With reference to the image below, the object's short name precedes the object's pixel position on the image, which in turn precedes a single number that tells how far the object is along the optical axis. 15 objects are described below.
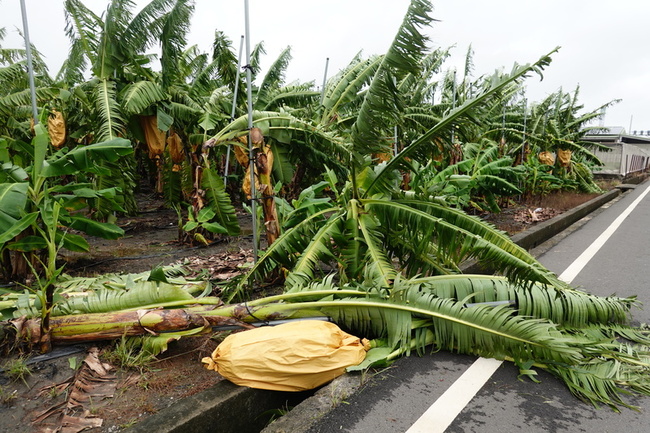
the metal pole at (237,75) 5.13
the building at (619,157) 19.31
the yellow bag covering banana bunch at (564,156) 11.29
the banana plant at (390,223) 2.74
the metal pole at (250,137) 3.50
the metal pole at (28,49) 3.80
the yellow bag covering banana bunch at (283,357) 2.13
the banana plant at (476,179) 5.12
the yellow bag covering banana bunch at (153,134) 6.49
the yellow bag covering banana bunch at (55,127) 6.00
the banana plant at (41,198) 2.86
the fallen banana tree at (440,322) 2.26
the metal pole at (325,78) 6.18
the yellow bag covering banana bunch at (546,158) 10.94
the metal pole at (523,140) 9.91
